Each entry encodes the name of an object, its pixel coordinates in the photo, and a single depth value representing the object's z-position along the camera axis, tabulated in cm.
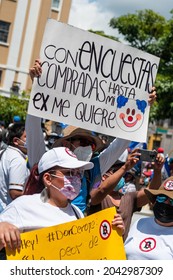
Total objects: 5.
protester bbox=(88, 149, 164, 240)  291
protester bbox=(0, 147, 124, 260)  208
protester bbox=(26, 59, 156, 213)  290
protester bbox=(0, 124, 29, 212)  330
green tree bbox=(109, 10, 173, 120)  1961
